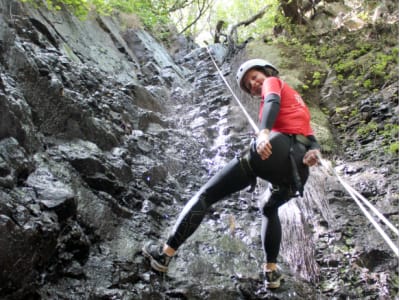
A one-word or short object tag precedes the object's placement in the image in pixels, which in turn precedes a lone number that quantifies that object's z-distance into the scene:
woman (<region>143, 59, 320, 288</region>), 2.74
